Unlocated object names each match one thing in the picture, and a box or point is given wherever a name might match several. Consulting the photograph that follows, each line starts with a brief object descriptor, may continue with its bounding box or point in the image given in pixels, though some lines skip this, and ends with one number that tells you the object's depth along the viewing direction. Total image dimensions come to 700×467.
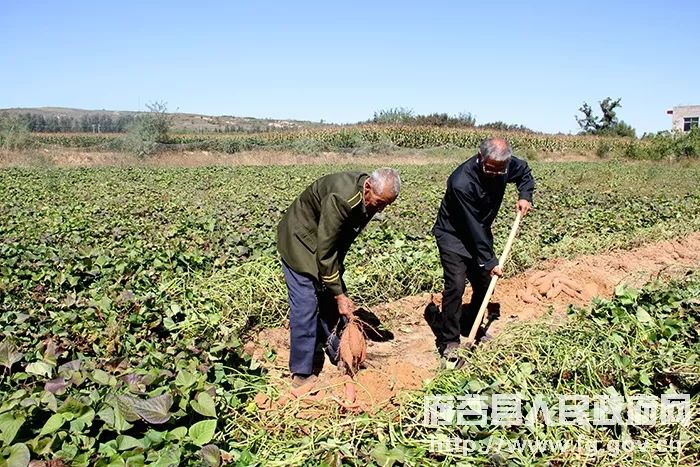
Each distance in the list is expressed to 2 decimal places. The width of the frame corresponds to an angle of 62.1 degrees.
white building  51.41
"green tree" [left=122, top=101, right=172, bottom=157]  26.52
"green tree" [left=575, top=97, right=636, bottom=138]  44.72
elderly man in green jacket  3.61
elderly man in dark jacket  4.30
